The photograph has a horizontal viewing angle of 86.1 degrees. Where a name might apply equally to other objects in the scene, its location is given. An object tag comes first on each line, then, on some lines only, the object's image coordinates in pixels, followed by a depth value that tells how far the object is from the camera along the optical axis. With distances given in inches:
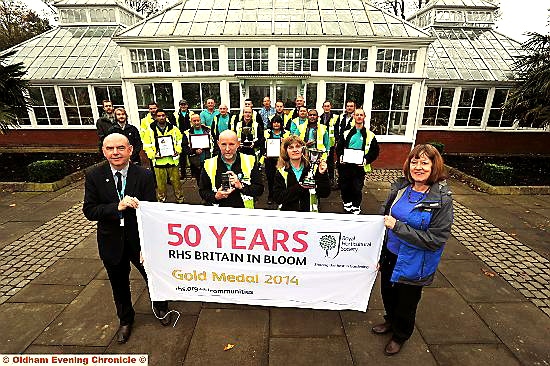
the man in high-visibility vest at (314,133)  255.1
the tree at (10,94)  332.8
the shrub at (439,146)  377.5
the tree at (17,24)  849.5
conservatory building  392.2
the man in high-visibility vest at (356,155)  220.2
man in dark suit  106.0
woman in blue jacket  93.7
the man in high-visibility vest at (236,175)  137.3
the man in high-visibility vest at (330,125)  283.4
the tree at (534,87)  343.9
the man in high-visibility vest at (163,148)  237.5
